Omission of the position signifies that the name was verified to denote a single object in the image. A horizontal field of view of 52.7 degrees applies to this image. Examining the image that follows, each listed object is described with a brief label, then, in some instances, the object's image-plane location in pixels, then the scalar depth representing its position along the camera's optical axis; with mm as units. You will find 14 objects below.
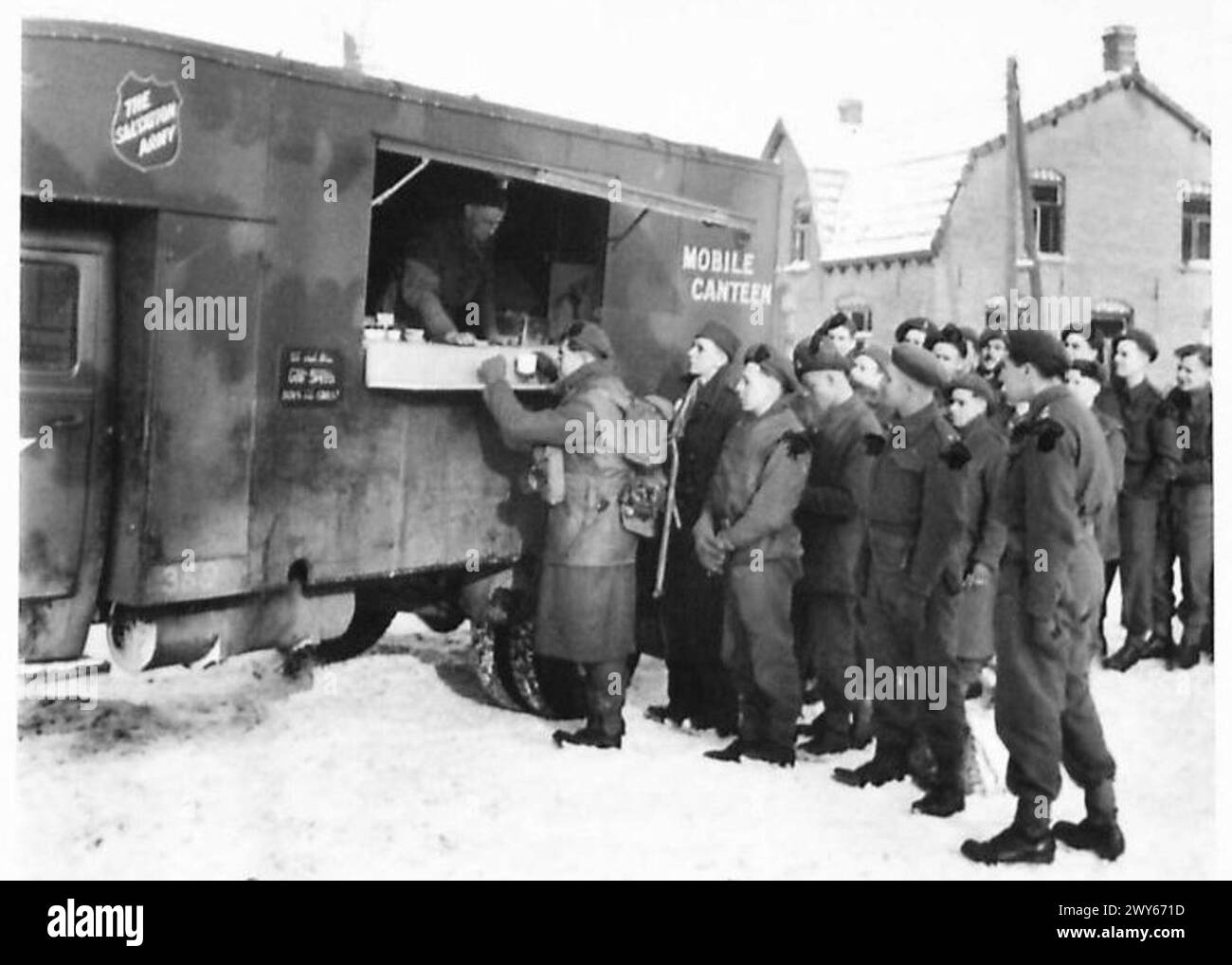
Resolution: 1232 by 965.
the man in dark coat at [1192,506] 5855
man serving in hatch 5340
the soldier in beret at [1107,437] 4340
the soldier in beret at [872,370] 5328
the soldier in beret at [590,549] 4957
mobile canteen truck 3990
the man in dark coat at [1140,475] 6055
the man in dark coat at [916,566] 4375
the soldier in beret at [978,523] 4156
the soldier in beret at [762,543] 4883
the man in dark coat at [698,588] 5410
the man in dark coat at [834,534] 5066
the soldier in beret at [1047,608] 3875
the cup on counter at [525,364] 5164
